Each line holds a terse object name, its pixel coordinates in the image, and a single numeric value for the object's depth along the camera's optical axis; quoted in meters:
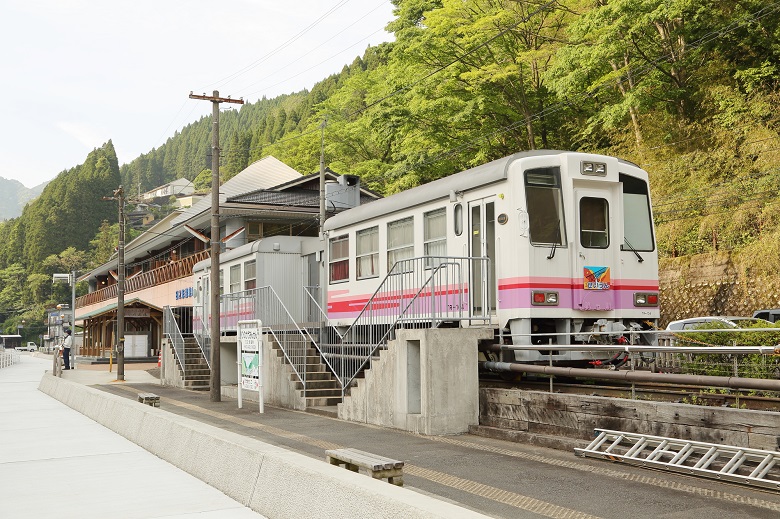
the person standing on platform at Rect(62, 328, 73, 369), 37.47
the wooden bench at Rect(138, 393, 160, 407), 16.59
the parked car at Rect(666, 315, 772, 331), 16.27
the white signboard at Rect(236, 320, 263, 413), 16.94
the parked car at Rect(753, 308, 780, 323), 21.23
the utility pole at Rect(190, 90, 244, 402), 20.67
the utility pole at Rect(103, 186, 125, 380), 31.84
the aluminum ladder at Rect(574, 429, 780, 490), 7.97
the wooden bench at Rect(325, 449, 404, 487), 6.64
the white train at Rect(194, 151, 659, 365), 12.91
